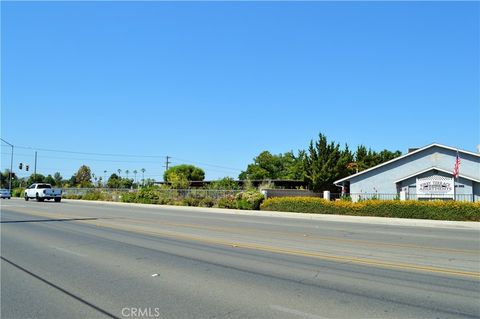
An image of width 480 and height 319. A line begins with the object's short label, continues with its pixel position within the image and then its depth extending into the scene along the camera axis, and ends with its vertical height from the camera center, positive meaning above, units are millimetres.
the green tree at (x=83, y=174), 123588 +4209
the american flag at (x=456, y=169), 30209 +1939
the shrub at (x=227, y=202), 37375 -861
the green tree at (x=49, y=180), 120844 +2369
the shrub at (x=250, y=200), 35750 -611
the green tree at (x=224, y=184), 50531 +953
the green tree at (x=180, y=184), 55609 +893
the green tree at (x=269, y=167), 95938 +6043
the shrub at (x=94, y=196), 55831 -843
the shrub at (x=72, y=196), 60397 -1039
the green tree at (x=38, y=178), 104375 +2394
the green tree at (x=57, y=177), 135288 +3587
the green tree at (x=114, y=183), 91900 +1414
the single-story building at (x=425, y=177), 32625 +1513
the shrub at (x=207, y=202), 39581 -952
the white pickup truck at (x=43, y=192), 47688 -444
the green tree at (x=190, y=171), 105775 +4935
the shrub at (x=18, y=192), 71319 -767
